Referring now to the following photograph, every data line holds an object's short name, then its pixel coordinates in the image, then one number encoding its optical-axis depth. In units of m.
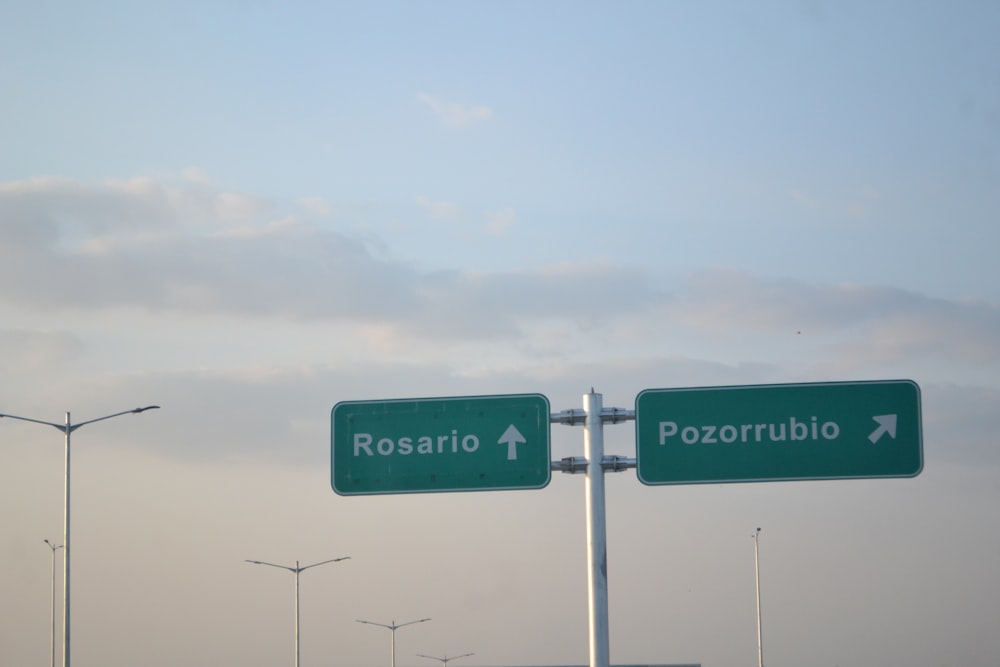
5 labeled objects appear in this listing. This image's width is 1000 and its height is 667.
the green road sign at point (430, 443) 16.11
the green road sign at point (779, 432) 15.71
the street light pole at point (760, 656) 66.44
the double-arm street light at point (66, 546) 33.91
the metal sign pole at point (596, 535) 15.02
